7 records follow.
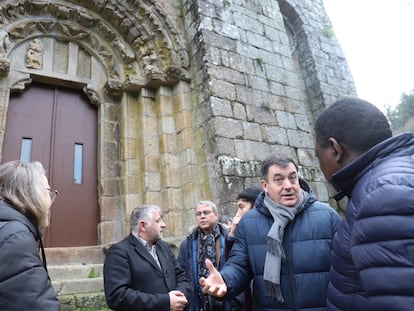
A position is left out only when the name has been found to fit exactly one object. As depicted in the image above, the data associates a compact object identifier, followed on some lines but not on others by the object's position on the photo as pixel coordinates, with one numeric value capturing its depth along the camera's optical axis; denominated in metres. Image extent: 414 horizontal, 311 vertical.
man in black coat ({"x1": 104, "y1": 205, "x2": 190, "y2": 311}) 2.17
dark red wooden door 4.27
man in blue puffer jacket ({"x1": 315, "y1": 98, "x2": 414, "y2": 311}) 0.89
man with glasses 2.63
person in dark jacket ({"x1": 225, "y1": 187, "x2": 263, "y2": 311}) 2.05
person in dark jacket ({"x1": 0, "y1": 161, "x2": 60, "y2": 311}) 1.26
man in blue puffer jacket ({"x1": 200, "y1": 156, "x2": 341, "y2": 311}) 1.64
